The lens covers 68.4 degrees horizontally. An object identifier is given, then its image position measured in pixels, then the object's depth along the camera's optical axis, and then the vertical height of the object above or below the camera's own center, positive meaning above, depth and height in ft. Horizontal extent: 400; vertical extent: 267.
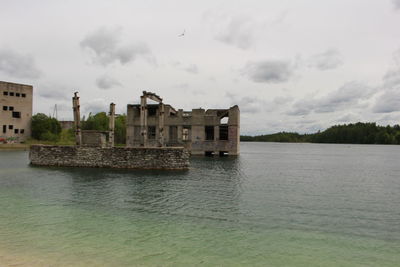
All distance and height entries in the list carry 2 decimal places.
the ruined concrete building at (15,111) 206.90 +19.19
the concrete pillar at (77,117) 91.97 +6.56
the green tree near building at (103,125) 263.90 +12.16
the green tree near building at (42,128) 222.28 +7.45
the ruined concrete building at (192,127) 151.94 +6.17
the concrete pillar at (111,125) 96.93 +4.47
